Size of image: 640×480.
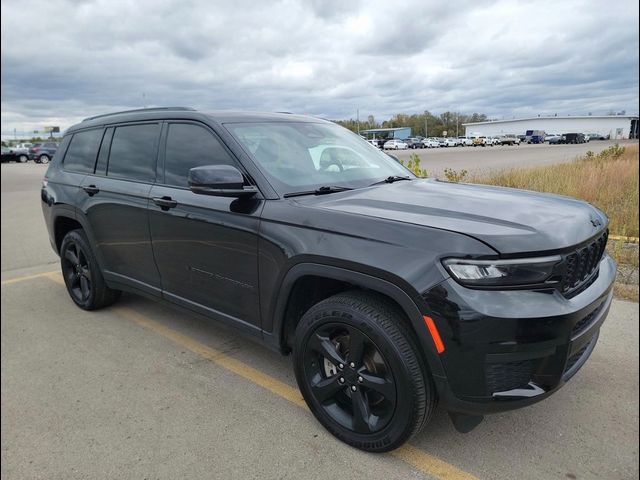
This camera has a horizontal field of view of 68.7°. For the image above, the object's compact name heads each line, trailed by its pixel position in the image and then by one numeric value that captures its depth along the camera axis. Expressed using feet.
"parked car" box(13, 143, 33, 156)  105.38
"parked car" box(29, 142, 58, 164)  101.60
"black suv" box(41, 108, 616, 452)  6.67
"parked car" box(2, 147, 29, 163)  91.02
